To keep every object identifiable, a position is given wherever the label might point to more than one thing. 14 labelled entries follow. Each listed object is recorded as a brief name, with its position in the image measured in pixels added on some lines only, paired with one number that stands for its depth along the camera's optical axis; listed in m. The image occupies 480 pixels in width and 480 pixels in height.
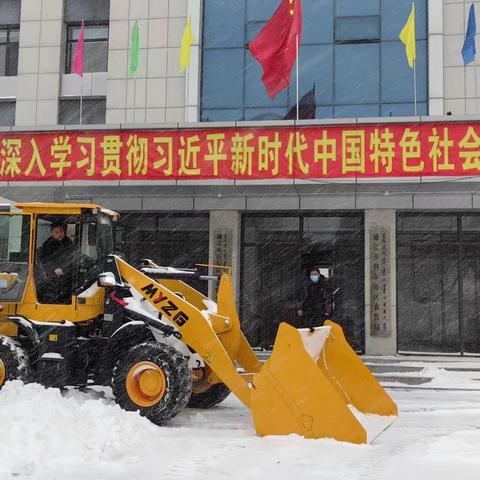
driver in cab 7.61
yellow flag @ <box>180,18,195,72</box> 16.98
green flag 17.58
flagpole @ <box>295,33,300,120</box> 17.07
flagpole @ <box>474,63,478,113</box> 16.47
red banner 13.34
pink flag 17.77
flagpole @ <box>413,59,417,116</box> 16.67
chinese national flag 15.31
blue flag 15.73
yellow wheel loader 6.91
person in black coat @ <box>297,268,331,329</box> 10.56
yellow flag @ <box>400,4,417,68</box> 15.91
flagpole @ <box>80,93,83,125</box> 18.64
